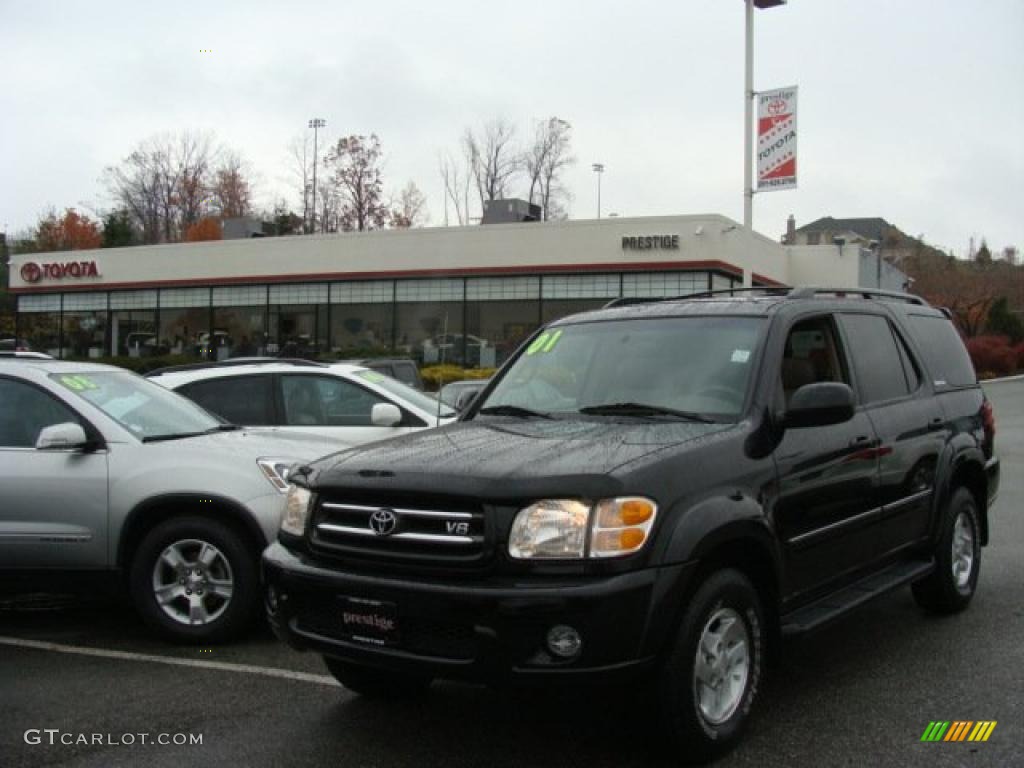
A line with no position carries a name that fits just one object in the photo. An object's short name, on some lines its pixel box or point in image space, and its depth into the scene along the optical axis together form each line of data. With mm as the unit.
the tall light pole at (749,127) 18453
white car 8109
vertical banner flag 17219
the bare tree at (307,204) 70875
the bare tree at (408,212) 68812
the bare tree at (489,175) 69125
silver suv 5469
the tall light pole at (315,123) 70188
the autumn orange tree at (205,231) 68375
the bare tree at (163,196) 75438
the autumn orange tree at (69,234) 71938
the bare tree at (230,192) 77375
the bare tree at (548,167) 71562
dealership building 29156
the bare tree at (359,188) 68562
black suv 3484
